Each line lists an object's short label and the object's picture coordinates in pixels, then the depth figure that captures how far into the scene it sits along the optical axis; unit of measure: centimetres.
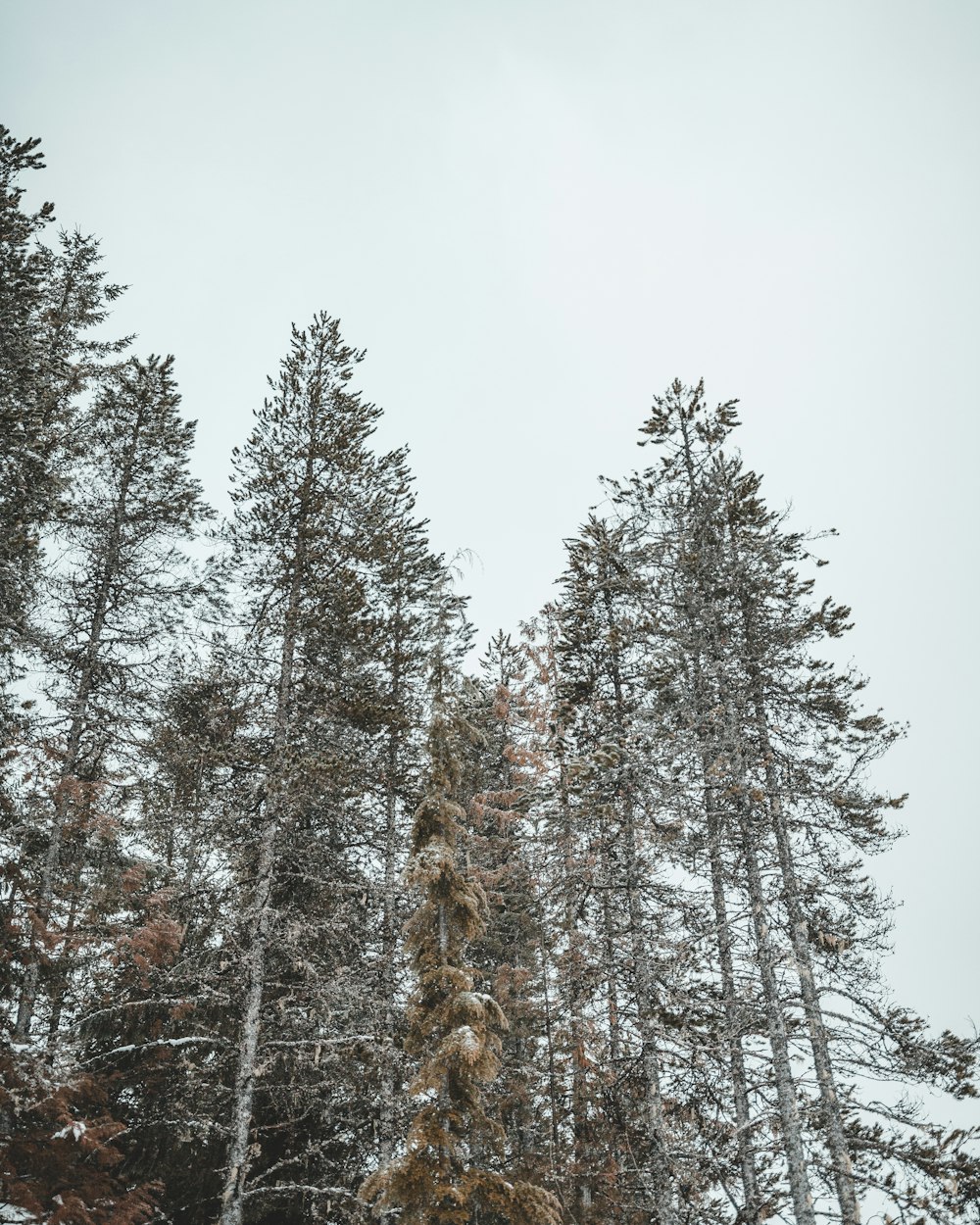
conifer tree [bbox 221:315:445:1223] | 1105
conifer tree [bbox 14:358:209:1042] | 1209
